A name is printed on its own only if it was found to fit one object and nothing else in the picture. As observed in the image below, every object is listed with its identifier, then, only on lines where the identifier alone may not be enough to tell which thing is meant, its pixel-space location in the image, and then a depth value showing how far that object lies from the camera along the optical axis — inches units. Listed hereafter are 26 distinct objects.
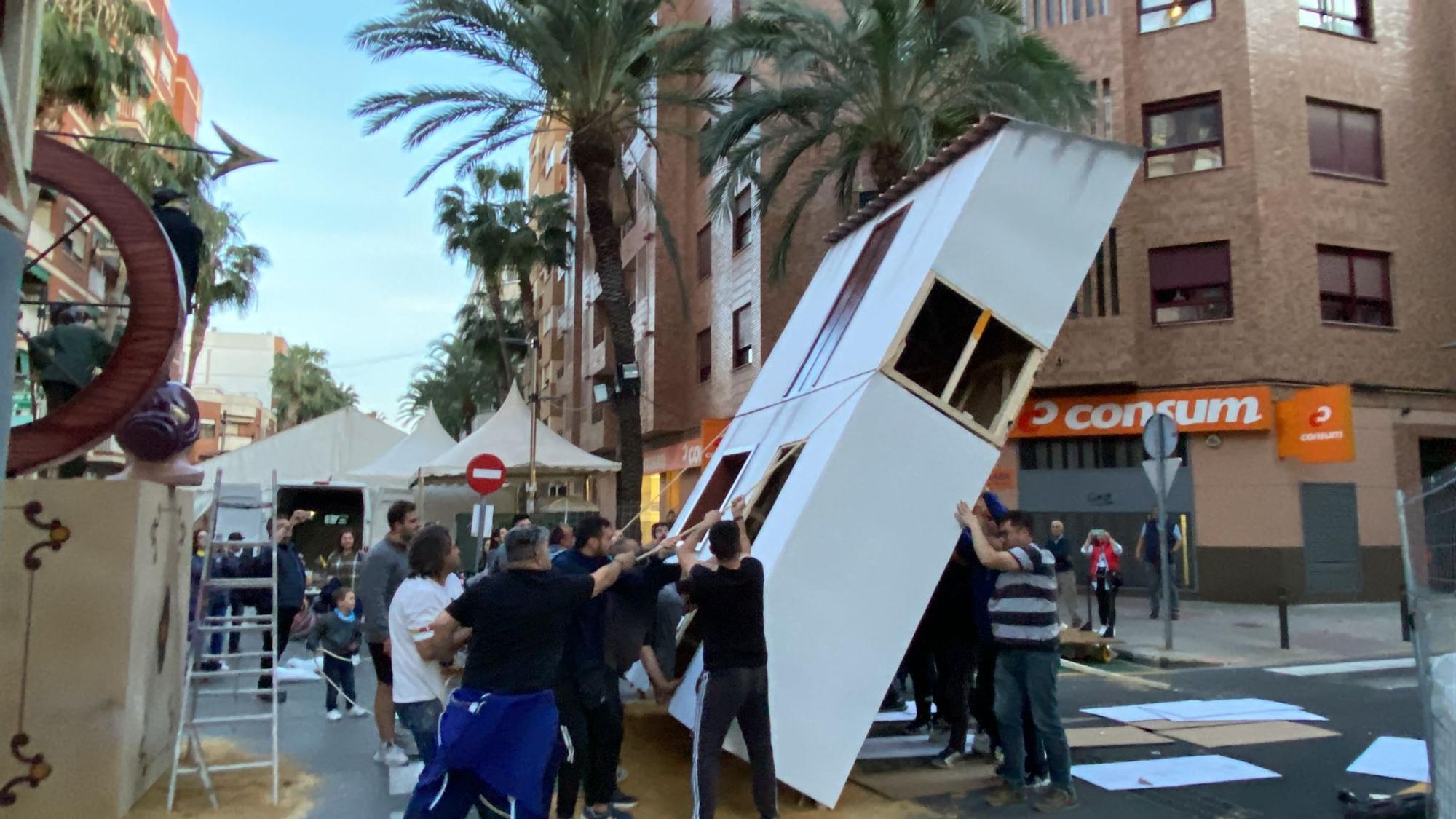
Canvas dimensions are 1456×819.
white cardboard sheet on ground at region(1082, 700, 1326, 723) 351.9
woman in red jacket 575.2
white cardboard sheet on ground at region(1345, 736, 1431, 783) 274.4
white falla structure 238.8
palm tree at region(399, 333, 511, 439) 2057.1
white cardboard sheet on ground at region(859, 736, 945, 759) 299.4
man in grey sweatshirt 294.8
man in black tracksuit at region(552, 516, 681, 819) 233.5
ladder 267.4
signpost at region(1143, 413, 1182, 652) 518.0
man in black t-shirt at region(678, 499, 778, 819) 216.4
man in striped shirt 245.6
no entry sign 543.2
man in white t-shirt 233.3
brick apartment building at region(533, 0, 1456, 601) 767.7
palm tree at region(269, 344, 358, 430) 2970.0
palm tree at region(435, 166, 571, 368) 1370.6
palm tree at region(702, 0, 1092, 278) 604.1
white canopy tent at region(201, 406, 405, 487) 992.2
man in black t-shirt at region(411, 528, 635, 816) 176.4
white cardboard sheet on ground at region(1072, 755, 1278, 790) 267.4
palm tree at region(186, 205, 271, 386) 1343.5
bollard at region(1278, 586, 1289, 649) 538.9
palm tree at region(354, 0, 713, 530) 669.9
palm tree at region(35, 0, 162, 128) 771.4
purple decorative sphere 288.2
